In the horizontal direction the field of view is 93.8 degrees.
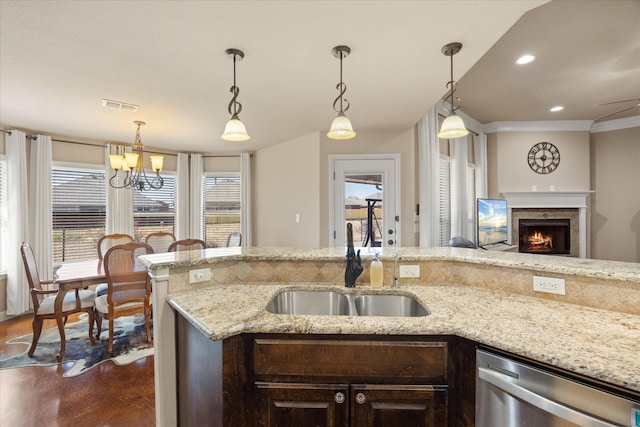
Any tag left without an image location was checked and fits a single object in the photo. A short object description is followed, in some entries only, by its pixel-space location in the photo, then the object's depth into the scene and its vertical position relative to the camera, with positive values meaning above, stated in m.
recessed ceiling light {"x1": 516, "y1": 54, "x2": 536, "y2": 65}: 3.09 +1.61
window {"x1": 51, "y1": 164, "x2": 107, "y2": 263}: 4.32 +0.07
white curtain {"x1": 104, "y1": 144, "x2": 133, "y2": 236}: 4.66 +0.16
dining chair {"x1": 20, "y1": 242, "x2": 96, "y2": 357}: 2.77 -0.83
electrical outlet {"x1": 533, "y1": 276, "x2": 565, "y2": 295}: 1.46 -0.37
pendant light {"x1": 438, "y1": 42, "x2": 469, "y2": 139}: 2.03 +0.60
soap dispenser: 1.74 -0.36
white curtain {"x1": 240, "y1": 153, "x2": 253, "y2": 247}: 5.53 +0.28
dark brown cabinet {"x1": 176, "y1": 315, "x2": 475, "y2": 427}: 1.15 -0.66
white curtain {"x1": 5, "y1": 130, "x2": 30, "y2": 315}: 3.83 -0.02
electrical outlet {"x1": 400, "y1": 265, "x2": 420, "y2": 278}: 1.81 -0.36
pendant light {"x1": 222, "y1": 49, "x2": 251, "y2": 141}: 2.05 +0.59
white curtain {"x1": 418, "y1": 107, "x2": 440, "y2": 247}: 4.07 +0.47
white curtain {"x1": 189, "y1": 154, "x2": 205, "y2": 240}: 5.49 +0.34
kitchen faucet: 1.73 -0.31
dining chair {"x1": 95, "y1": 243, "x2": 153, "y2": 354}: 2.80 -0.70
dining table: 2.71 -0.61
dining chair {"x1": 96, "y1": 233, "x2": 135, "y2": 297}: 3.89 -0.36
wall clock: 5.52 +1.00
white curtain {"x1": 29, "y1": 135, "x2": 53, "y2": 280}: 4.02 +0.14
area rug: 2.72 -1.33
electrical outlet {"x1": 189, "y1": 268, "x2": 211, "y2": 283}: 1.73 -0.36
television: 4.71 -0.16
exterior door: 4.13 +0.22
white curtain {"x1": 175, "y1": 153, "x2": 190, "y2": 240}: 5.39 +0.30
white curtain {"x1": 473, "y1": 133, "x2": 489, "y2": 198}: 5.40 +0.85
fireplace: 5.53 -0.47
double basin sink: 1.67 -0.52
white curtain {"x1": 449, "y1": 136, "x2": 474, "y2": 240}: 4.69 +0.40
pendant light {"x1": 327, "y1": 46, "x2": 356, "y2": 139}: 1.97 +0.57
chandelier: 3.39 +0.62
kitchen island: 1.03 -0.44
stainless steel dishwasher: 0.88 -0.60
